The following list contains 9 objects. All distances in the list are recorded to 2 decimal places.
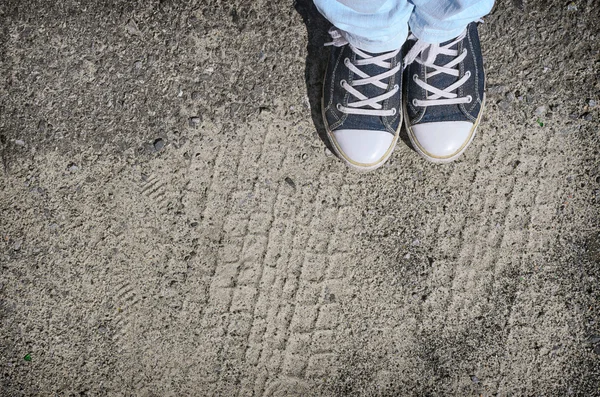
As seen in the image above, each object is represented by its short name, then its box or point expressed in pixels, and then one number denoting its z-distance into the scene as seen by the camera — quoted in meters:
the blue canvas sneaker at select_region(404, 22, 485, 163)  0.99
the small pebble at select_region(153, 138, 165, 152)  1.05
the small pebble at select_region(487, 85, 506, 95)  1.05
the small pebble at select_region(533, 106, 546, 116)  1.04
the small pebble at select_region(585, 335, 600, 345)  1.03
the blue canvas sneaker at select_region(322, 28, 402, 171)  0.99
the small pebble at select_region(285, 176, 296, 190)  1.05
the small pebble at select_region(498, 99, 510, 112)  1.04
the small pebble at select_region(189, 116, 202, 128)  1.06
